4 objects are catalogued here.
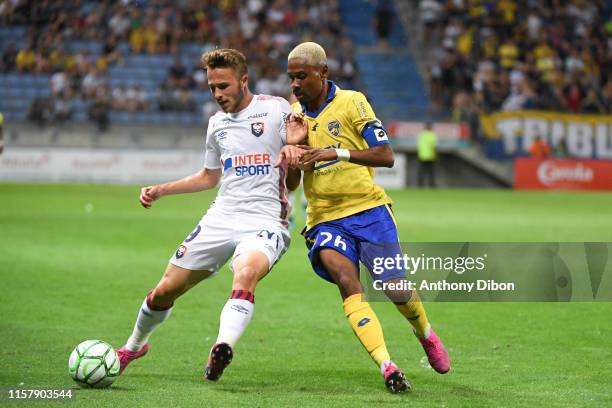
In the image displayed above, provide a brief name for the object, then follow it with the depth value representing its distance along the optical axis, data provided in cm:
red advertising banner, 6469
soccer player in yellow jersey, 1290
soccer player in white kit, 1309
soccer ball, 1269
